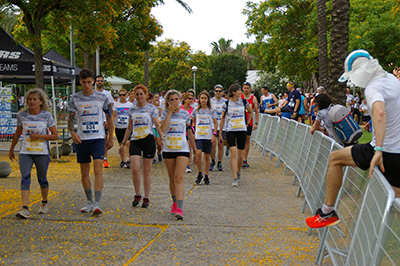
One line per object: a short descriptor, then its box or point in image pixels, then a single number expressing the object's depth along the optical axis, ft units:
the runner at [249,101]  38.58
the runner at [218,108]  37.17
